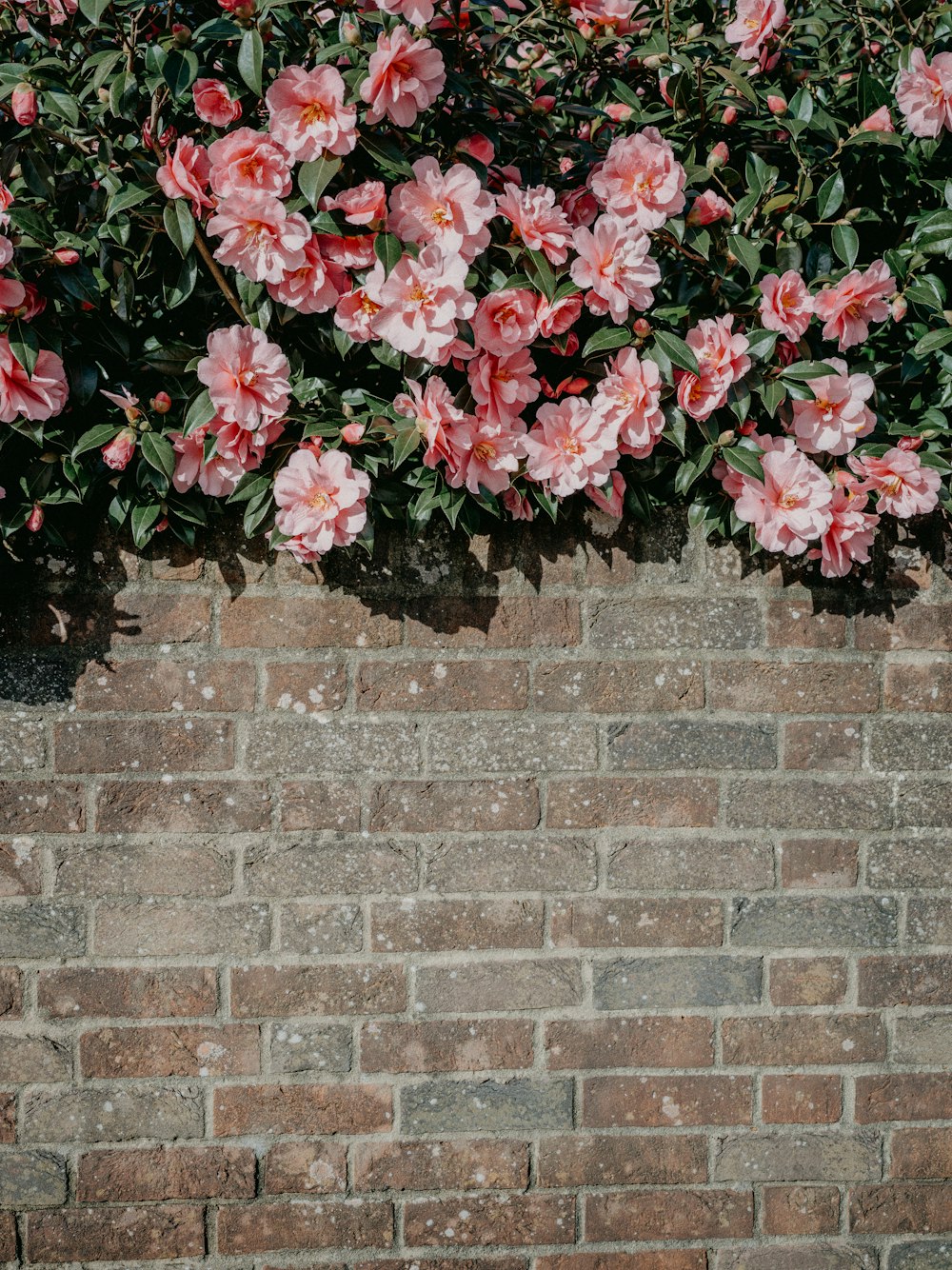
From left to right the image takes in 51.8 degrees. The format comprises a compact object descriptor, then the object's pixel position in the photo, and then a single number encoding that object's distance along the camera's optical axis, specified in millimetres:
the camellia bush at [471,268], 1277
